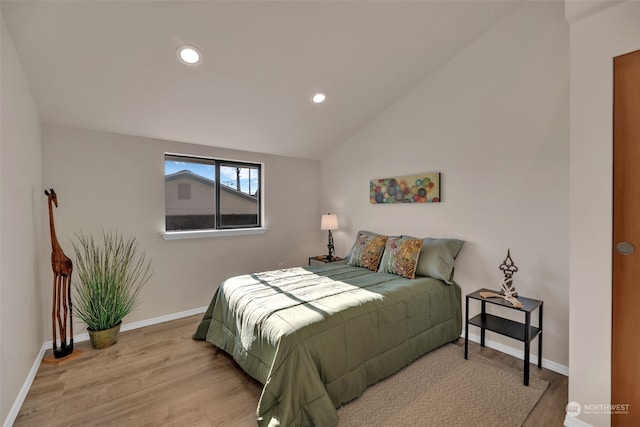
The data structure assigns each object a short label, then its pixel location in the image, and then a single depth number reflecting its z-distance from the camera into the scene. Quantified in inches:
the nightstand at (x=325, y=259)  162.9
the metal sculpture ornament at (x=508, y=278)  92.8
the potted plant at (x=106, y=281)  103.7
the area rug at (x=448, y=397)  69.4
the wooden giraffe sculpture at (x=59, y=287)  95.8
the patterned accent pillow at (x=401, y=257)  112.2
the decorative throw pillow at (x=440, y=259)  110.5
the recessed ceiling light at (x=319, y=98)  122.9
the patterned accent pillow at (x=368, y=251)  127.4
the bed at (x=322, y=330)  65.8
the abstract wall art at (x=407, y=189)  123.7
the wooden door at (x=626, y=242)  59.3
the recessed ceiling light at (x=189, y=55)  87.9
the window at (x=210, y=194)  137.5
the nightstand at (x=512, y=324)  82.4
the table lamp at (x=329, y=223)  164.4
